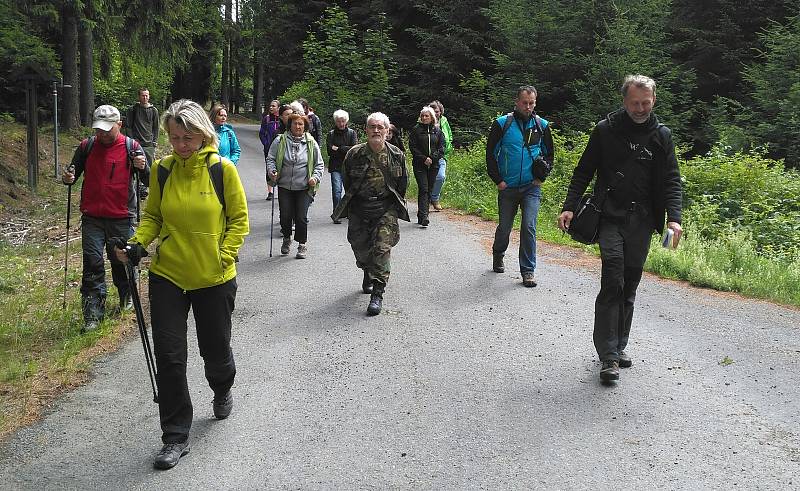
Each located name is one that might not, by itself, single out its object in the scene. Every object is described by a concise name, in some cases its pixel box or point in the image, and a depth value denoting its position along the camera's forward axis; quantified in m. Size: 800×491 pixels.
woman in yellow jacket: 4.42
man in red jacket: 7.04
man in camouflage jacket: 7.97
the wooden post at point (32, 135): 15.55
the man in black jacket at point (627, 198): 5.59
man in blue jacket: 8.64
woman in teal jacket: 11.33
